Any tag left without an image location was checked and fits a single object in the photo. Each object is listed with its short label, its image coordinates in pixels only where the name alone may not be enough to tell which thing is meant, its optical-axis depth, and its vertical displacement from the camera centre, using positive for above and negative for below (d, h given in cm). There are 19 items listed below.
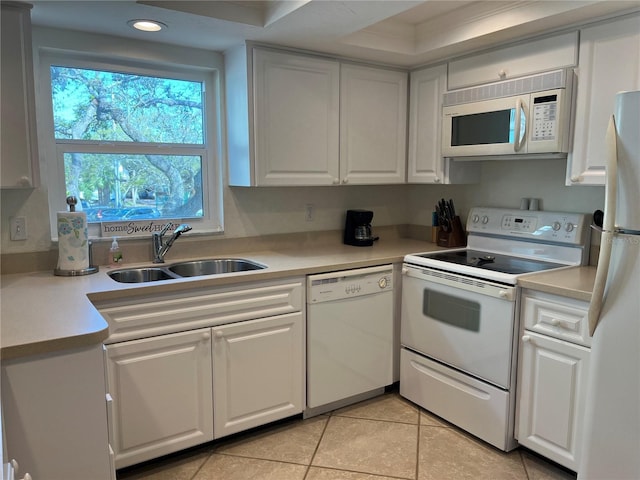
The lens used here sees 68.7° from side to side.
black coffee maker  320 -29
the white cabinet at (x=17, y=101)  199 +36
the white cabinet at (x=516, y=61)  232 +68
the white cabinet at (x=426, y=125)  302 +41
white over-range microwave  233 +37
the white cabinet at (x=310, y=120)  264 +40
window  247 +24
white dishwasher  258 -86
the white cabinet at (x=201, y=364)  207 -85
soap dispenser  252 -37
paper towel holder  227 -42
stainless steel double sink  248 -47
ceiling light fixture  224 +78
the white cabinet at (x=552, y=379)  204 -87
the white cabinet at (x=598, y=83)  210 +48
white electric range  231 -67
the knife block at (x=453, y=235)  320 -34
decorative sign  257 -24
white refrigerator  164 -46
